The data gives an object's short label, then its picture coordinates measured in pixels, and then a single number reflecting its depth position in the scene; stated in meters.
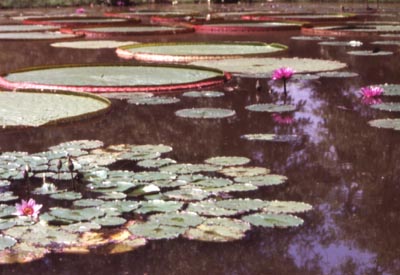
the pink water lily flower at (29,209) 6.00
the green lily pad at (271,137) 8.89
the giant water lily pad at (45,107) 9.79
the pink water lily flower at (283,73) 11.39
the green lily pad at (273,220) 6.03
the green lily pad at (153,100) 11.40
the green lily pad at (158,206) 6.30
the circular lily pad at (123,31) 25.80
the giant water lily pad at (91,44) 21.19
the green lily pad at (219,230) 5.78
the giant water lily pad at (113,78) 12.56
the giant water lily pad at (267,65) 14.69
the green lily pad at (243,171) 7.40
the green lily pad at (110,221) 6.01
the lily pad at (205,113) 10.26
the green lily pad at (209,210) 6.23
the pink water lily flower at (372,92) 11.20
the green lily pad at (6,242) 5.55
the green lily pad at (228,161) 7.77
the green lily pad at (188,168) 7.46
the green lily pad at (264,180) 7.11
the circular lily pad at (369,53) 17.25
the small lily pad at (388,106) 10.43
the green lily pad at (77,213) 6.13
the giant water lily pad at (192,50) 17.40
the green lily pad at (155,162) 7.72
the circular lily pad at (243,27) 26.68
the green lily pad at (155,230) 5.82
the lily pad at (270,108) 10.61
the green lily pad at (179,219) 6.03
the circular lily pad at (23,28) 27.56
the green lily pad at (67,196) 6.65
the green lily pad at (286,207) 6.32
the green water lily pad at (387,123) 9.38
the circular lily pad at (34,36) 23.96
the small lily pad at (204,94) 11.96
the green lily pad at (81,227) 5.90
